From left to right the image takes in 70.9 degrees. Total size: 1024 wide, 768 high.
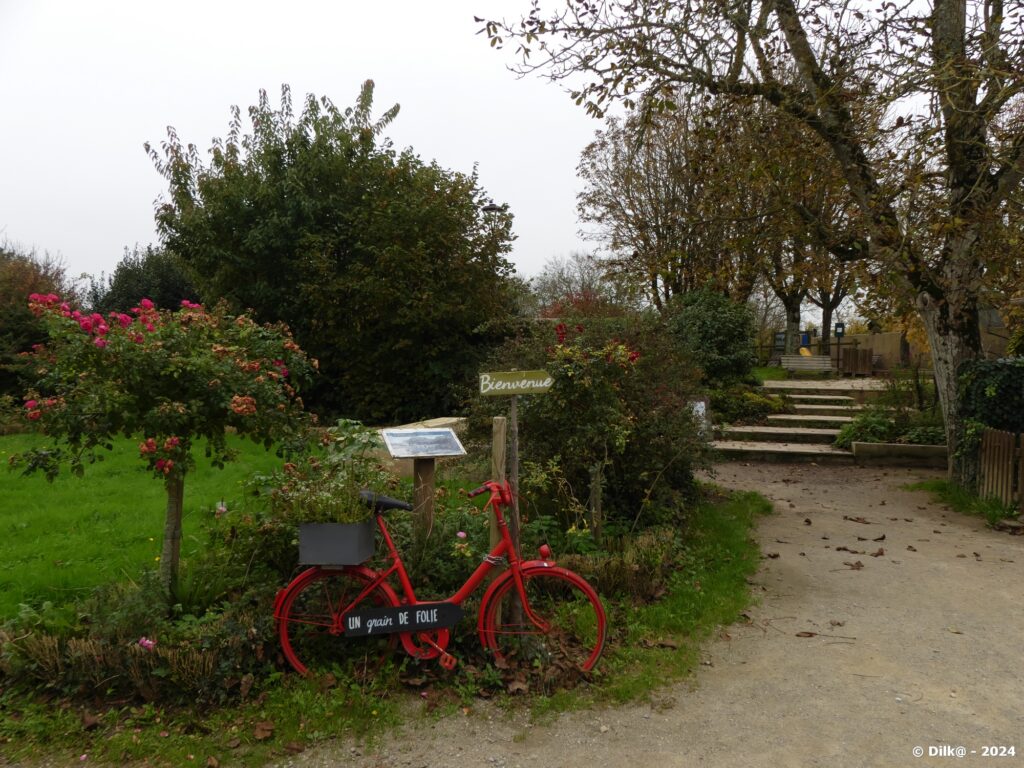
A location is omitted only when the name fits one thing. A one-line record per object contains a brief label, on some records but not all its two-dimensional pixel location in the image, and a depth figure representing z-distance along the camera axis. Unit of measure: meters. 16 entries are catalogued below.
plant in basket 3.76
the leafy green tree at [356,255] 13.32
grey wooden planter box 3.75
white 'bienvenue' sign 4.34
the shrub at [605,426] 5.89
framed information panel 4.25
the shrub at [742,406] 15.30
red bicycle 3.84
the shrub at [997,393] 8.22
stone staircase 12.91
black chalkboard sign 3.79
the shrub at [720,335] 17.30
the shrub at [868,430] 12.70
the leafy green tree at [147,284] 22.09
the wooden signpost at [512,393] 4.25
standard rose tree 3.76
